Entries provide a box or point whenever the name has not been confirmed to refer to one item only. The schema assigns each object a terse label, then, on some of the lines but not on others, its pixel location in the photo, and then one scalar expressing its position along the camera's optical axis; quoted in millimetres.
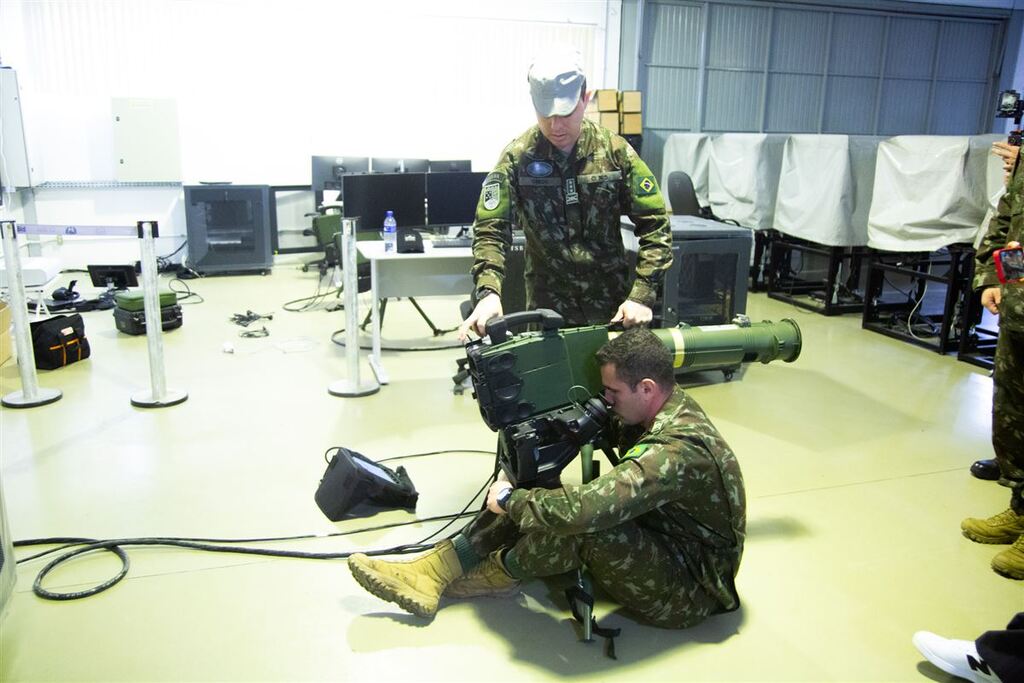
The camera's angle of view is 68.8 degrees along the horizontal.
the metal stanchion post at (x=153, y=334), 3438
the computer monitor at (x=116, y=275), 5074
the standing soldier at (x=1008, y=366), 2510
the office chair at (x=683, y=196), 6418
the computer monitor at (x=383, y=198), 4496
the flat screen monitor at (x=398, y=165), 6012
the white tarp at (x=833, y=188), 5715
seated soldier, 1739
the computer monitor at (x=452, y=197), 4602
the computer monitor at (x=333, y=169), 6523
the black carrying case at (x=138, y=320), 5039
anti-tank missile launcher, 1799
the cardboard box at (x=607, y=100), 7832
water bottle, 4250
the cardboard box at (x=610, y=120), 7922
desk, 4211
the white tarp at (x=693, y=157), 7301
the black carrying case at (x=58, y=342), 4230
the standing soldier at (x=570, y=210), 2344
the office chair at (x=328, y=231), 6484
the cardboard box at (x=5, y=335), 4352
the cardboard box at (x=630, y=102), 7887
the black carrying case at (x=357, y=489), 2645
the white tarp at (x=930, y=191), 4746
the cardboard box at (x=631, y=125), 7914
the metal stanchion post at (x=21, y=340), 3434
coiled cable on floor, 2395
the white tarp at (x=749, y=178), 6500
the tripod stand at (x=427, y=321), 5035
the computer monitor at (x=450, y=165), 6020
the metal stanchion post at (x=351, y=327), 3748
